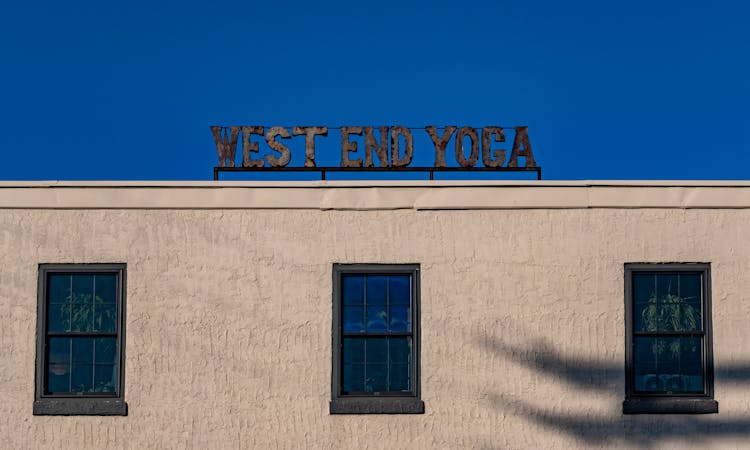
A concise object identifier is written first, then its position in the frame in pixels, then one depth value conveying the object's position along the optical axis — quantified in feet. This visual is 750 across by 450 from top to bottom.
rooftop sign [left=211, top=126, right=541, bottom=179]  55.06
